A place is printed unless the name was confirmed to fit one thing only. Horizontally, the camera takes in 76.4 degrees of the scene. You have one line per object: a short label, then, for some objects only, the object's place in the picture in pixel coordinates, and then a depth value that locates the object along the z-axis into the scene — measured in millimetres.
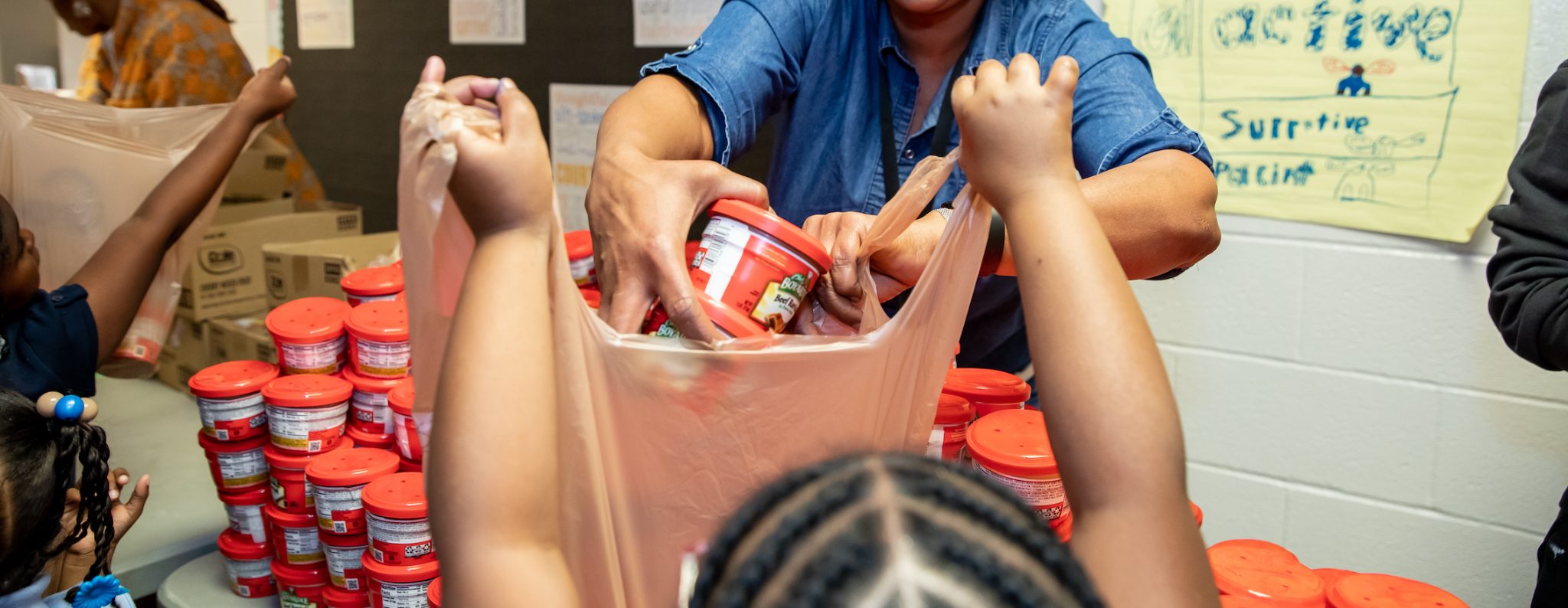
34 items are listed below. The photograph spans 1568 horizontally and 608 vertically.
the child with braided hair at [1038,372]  591
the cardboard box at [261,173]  2582
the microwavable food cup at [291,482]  1284
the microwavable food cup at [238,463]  1350
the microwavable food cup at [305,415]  1288
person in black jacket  1150
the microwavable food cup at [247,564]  1353
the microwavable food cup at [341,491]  1184
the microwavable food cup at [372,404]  1320
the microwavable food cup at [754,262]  818
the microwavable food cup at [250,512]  1360
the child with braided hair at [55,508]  1146
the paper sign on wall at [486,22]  3086
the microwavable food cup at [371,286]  1433
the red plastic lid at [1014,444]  852
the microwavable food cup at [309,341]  1370
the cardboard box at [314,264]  2051
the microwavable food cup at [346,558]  1193
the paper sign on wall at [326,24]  3705
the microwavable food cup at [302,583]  1280
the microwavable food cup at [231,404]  1327
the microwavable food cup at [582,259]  1412
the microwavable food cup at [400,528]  1090
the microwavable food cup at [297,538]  1273
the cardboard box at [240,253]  2217
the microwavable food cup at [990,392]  1034
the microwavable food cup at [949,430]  968
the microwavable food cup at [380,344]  1320
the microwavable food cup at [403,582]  1093
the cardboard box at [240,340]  1985
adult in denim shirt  874
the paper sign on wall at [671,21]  2641
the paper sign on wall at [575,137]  2941
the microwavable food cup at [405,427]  1229
